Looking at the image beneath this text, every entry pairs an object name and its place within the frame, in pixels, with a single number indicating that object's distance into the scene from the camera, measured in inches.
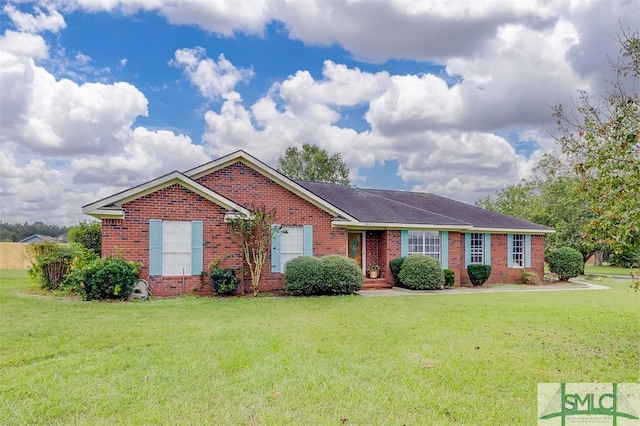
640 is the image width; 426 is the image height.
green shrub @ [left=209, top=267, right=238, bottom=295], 534.3
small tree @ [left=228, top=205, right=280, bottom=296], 554.3
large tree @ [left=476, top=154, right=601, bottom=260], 1240.8
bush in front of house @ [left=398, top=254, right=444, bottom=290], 644.7
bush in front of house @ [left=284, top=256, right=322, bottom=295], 540.7
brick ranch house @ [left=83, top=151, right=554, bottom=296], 521.7
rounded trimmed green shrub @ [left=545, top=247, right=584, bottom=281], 844.6
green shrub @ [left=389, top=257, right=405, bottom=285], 680.9
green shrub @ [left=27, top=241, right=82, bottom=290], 580.4
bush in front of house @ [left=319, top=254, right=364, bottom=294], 546.0
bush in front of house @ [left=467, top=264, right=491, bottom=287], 749.9
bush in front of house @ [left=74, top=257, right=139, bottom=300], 468.4
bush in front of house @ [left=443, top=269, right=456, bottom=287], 704.4
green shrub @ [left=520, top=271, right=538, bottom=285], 802.2
